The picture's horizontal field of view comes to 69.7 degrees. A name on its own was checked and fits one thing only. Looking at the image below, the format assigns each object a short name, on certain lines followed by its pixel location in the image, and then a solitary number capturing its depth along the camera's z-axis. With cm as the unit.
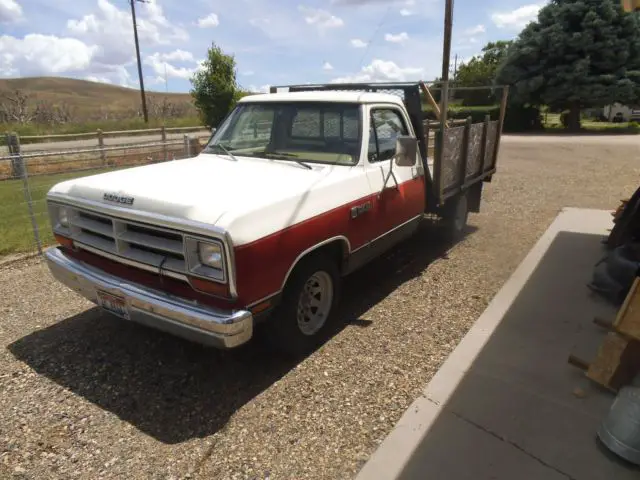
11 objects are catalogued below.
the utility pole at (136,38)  3011
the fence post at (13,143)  1327
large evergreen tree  2388
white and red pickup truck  282
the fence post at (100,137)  1658
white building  3360
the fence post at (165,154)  1169
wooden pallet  301
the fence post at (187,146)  906
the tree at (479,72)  3950
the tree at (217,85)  1844
